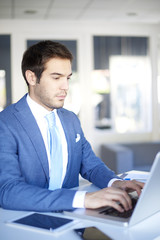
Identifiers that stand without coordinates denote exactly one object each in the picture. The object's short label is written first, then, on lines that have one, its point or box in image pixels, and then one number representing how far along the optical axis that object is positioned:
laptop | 1.12
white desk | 1.10
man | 1.33
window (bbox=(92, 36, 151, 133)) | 6.71
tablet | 1.16
